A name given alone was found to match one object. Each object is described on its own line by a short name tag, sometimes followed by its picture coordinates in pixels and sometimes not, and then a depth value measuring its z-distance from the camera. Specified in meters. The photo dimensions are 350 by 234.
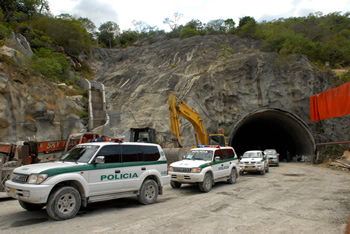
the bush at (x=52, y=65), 26.00
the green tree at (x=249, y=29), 47.70
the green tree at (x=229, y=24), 61.81
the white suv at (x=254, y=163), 16.86
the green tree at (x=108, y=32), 68.25
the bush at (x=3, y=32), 25.34
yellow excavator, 17.56
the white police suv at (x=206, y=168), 10.66
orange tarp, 19.83
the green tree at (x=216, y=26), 58.14
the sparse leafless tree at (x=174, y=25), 75.22
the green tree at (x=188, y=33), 53.93
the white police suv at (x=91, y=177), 6.10
